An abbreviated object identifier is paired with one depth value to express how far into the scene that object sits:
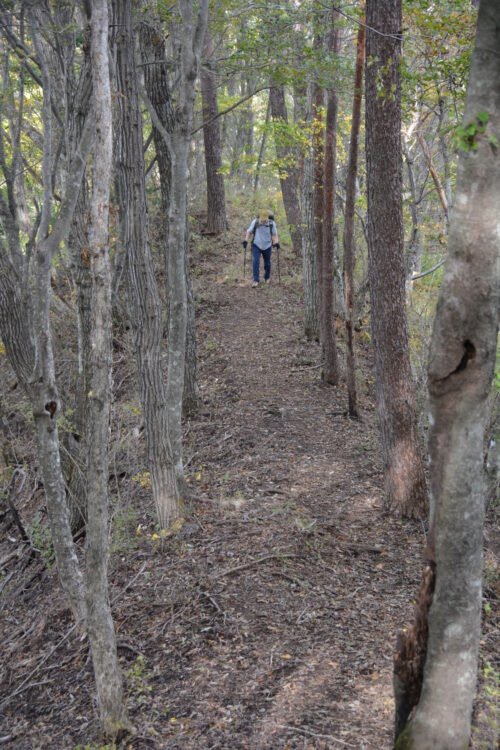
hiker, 14.02
